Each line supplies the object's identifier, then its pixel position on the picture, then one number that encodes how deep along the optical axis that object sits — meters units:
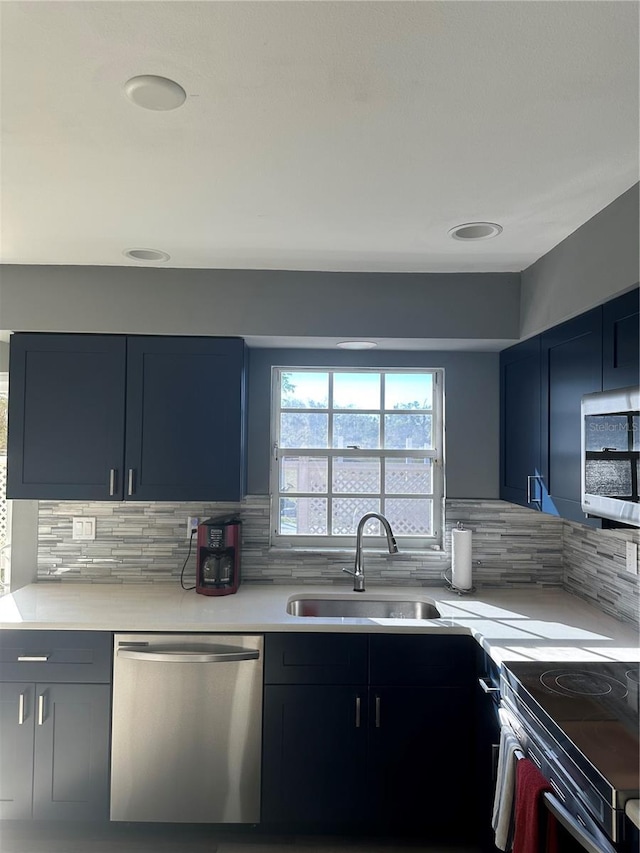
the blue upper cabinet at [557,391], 1.80
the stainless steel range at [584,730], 1.27
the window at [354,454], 3.09
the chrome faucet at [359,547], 2.78
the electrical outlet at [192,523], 2.94
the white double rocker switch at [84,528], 2.92
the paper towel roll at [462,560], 2.83
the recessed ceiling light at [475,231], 2.04
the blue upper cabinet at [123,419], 2.62
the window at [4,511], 2.90
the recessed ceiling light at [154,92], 1.23
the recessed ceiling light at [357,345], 2.76
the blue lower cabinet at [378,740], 2.30
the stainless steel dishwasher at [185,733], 2.30
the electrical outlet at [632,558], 2.30
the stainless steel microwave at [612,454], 1.61
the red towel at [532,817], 1.52
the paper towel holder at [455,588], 2.82
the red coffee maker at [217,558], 2.71
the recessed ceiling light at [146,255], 2.37
